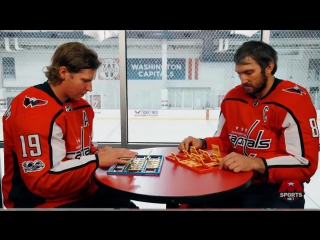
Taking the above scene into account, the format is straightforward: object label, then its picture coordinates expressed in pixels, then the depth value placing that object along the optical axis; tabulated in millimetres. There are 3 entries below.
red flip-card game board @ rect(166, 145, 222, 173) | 1335
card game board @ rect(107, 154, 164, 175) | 1279
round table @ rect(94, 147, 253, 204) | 1046
